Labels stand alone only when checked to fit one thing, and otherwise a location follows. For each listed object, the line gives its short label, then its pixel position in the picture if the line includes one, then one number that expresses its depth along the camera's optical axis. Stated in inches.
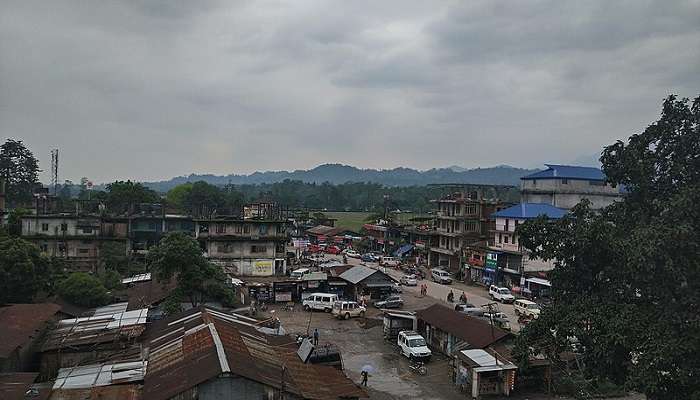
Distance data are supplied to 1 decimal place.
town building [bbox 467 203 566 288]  1835.6
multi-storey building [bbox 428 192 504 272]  2244.1
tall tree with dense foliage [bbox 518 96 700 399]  497.0
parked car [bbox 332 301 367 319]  1362.0
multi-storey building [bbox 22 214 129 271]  1828.2
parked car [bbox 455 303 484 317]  1279.5
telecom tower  3633.4
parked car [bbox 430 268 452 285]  1984.5
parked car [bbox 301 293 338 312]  1437.0
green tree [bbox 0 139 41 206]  2647.6
